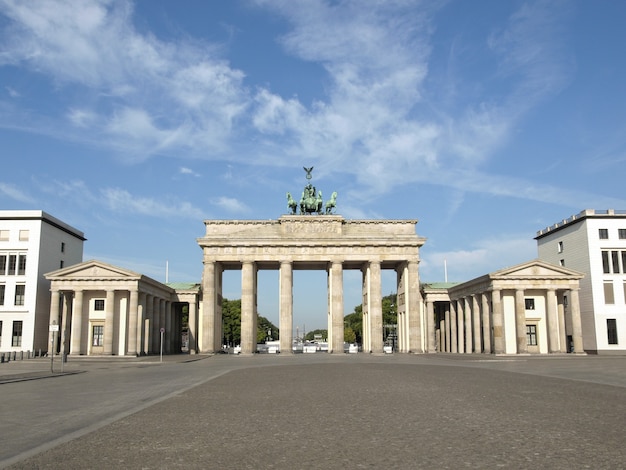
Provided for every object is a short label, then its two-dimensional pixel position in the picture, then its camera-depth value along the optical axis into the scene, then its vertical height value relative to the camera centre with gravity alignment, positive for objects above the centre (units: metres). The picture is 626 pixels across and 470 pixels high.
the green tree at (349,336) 185.88 -1.75
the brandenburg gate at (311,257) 77.00 +9.60
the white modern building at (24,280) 67.50 +5.97
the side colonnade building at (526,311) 66.06 +2.16
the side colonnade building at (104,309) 64.44 +2.55
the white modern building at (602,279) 69.38 +5.88
